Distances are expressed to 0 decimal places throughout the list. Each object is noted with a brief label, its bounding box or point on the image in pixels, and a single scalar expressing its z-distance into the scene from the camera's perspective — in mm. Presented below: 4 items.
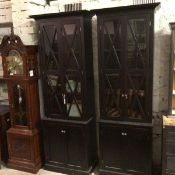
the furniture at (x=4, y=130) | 3666
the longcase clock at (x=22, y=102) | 3264
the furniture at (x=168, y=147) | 2764
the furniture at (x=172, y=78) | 2688
